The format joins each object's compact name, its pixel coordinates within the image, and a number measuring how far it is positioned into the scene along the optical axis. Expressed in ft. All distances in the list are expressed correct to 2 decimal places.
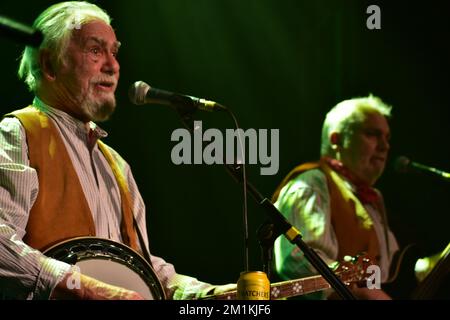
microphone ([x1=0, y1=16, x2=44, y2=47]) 5.15
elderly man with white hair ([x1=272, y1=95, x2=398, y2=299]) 13.85
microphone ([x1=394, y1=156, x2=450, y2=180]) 15.91
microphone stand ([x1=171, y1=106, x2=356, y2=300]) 8.86
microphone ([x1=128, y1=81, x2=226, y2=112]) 9.47
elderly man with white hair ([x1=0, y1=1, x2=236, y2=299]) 8.60
